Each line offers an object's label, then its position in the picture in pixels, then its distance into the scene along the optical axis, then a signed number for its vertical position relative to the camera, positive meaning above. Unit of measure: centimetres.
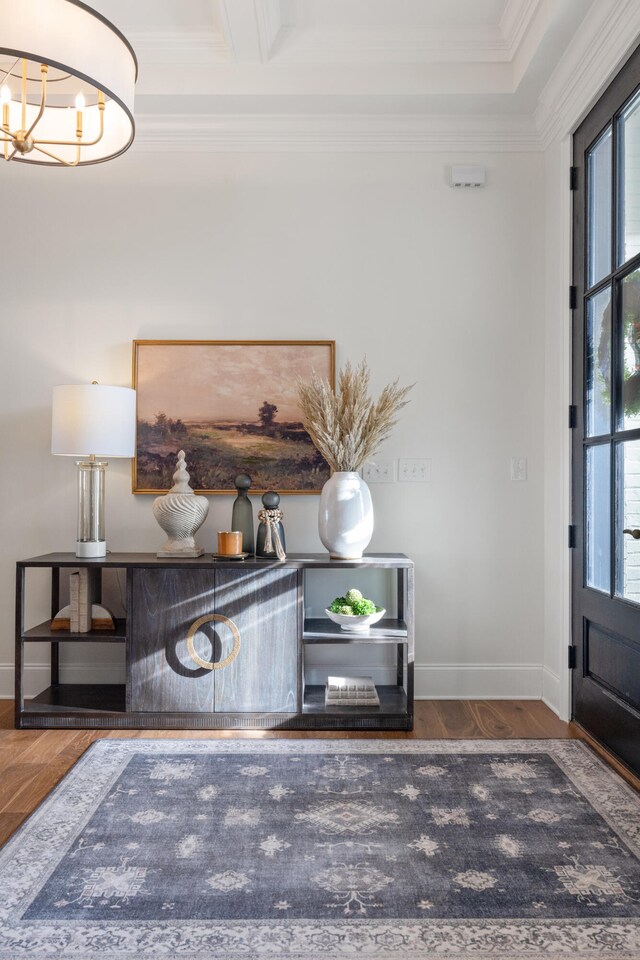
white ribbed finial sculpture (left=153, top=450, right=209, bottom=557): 301 -13
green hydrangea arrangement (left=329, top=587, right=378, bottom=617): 291 -49
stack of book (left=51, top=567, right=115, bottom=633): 297 -53
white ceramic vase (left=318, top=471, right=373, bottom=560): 292 -12
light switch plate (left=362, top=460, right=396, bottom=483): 330 +9
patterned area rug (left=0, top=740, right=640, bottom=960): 154 -99
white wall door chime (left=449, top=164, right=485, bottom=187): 331 +151
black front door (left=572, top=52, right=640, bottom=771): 245 +27
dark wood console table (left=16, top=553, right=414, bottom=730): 285 -65
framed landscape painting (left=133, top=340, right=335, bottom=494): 329 +38
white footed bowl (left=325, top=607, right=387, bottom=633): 290 -55
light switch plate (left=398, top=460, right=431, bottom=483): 331 +9
